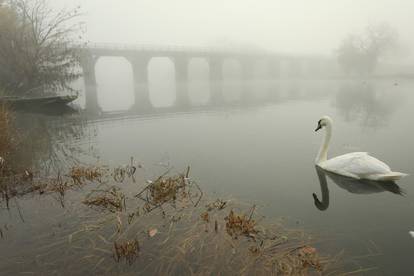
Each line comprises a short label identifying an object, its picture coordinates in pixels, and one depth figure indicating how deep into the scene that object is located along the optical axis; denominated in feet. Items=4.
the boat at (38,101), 64.18
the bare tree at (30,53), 69.10
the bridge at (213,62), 224.57
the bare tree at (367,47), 205.77
